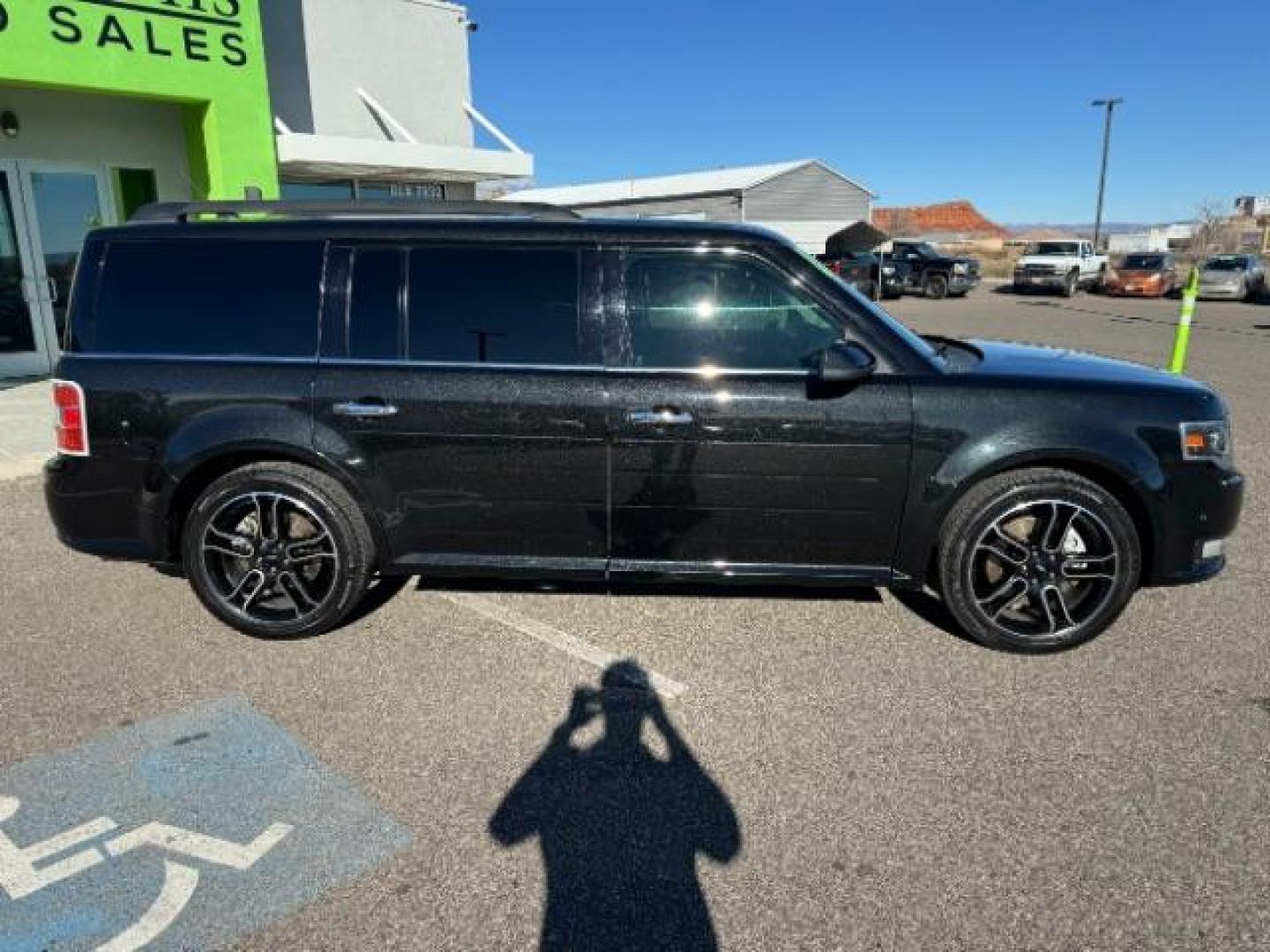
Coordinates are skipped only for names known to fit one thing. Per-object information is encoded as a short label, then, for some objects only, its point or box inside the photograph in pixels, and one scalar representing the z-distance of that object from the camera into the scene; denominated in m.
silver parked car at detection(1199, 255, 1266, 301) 28.53
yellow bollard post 7.34
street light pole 43.03
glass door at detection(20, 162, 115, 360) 9.99
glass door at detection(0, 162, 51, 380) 9.73
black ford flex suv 3.52
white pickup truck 31.17
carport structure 37.44
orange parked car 30.05
